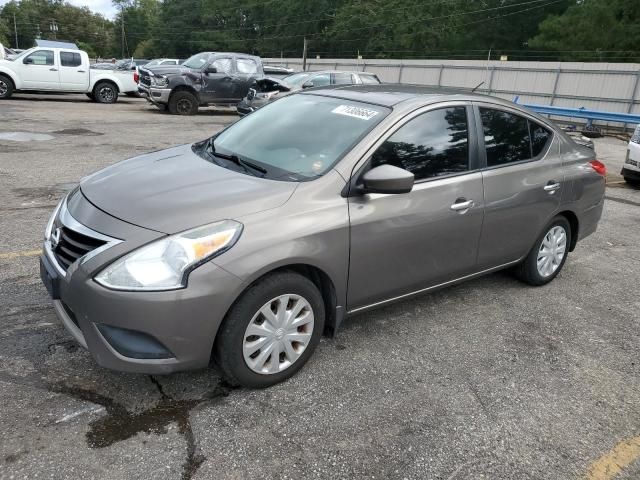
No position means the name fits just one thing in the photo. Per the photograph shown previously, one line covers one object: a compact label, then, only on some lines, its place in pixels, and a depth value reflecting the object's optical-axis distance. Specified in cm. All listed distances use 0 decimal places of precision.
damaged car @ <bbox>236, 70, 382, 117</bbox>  1422
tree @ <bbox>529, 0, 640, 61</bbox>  3522
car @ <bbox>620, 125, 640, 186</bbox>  902
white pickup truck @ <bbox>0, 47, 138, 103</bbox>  1645
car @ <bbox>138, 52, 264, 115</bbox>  1561
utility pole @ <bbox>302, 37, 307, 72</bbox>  3724
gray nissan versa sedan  256
